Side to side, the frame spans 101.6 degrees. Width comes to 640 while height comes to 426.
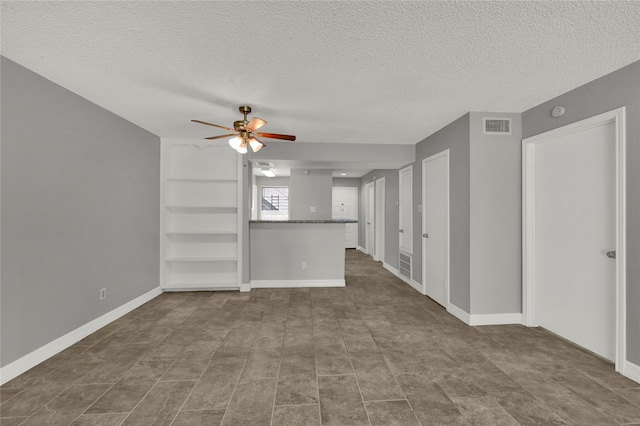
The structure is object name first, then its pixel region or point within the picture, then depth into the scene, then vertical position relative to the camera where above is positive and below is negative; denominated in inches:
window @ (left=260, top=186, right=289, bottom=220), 328.8 +15.5
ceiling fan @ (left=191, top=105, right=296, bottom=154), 106.8 +32.8
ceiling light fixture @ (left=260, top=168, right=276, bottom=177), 258.2 +42.7
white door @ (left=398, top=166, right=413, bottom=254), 179.5 +4.1
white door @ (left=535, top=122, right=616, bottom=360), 86.7 -7.7
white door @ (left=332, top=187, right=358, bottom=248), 332.8 +12.2
